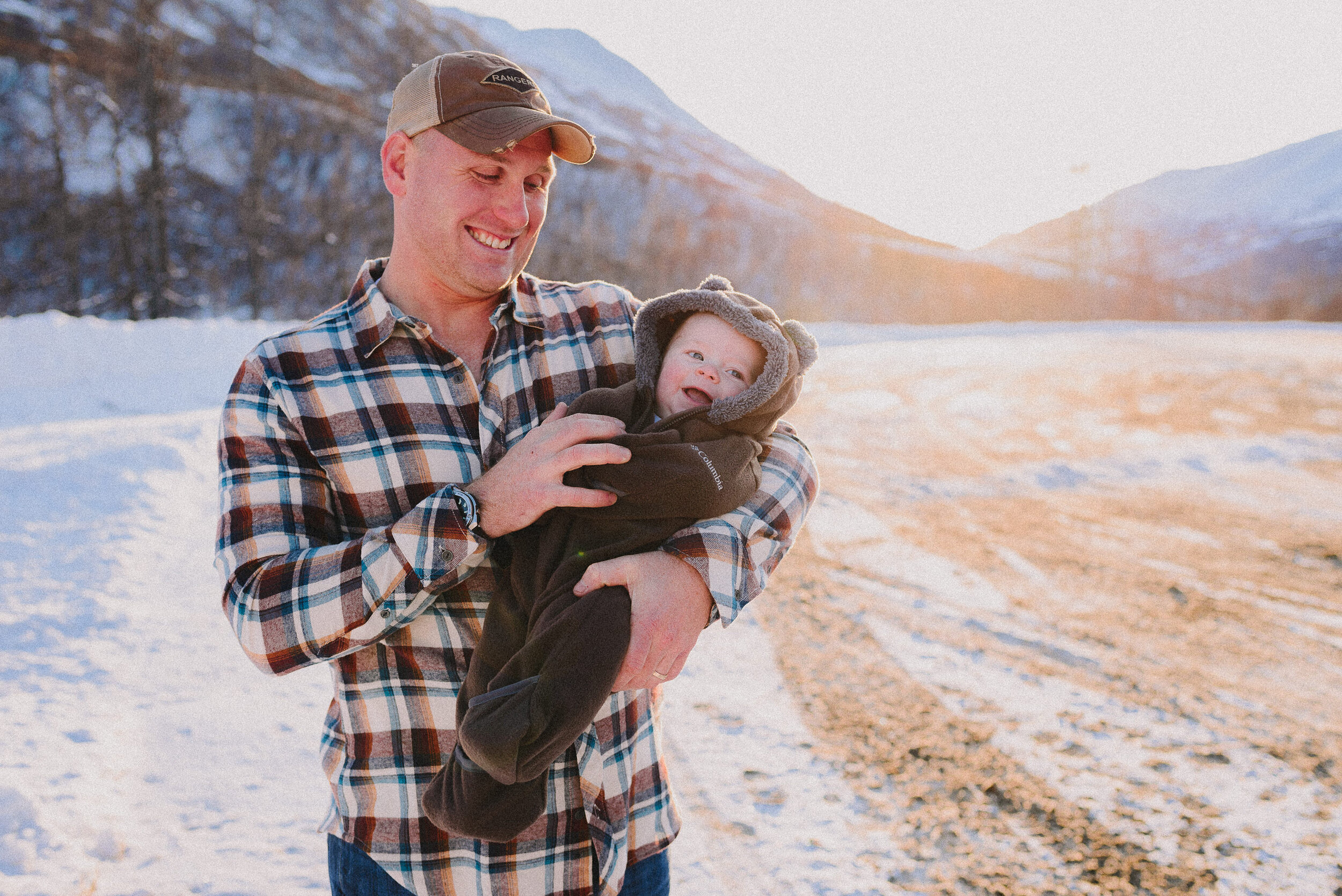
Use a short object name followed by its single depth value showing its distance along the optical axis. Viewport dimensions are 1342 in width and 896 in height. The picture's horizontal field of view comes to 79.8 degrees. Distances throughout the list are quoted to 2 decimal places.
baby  1.28
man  1.36
